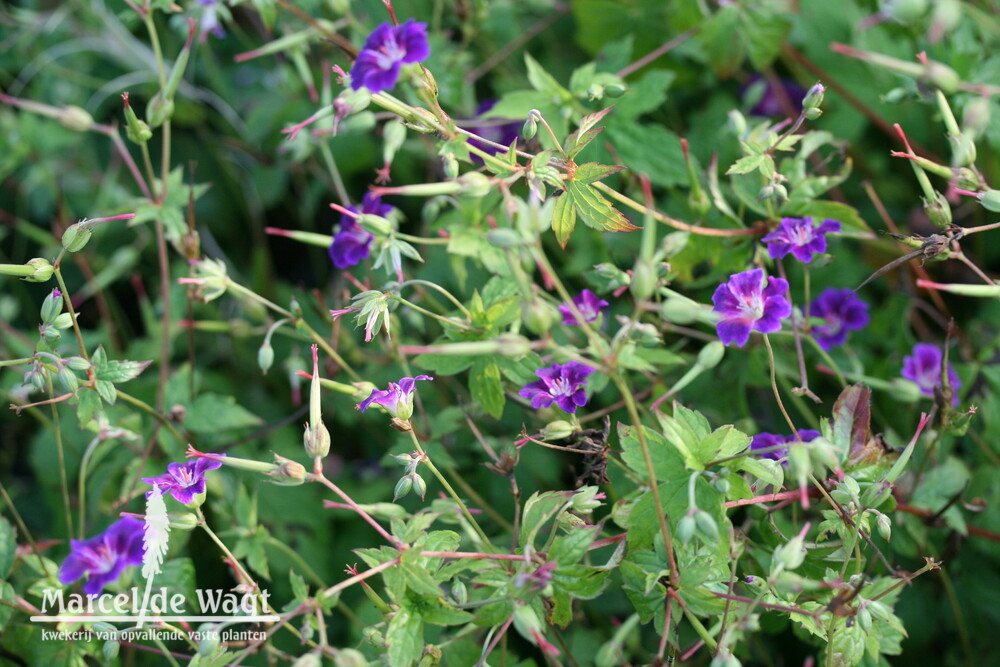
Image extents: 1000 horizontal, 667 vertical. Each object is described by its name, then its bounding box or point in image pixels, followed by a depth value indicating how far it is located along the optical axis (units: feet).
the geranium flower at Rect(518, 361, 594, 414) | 2.90
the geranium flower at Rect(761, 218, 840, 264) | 2.98
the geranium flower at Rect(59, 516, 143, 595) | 2.85
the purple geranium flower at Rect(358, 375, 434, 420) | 2.81
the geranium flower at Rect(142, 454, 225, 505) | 2.83
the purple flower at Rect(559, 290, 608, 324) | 2.99
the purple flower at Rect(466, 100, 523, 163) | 3.40
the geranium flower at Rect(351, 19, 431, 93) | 2.74
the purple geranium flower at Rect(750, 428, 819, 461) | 2.89
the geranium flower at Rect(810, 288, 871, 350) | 3.17
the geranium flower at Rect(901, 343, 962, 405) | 3.14
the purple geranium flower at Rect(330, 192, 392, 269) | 3.05
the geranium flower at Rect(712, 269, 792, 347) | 2.82
